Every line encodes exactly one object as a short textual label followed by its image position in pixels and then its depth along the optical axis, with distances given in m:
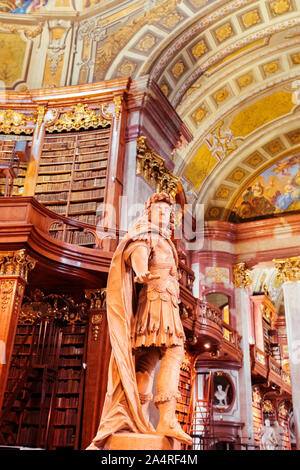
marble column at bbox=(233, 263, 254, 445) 12.38
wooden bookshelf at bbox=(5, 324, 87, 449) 7.18
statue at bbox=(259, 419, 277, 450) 14.91
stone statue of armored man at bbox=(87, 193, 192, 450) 3.09
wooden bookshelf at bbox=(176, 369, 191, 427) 10.43
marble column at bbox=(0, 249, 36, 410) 6.11
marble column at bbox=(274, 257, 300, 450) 11.71
